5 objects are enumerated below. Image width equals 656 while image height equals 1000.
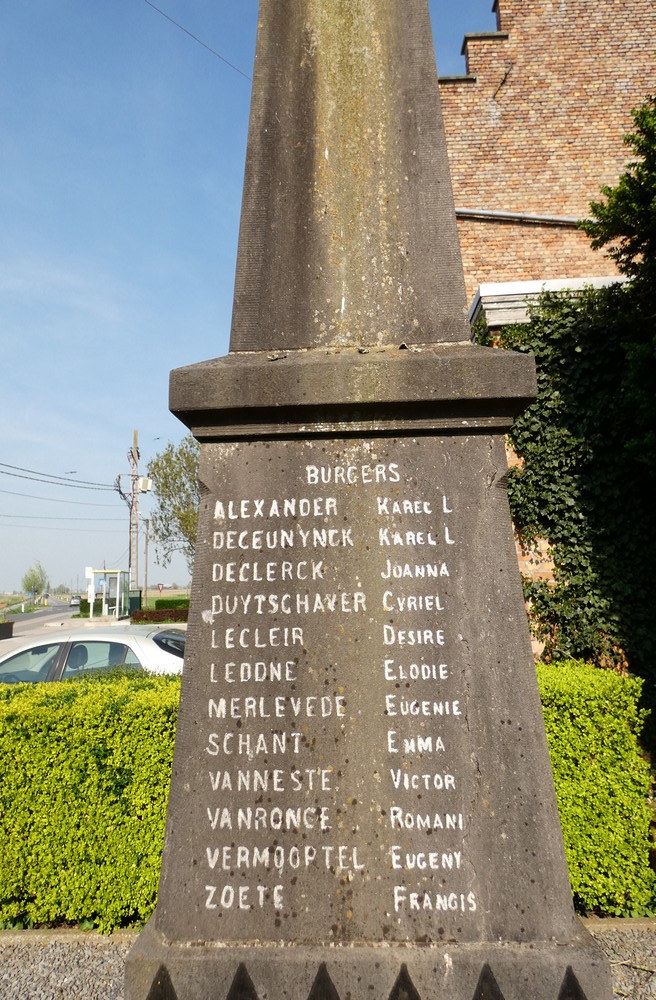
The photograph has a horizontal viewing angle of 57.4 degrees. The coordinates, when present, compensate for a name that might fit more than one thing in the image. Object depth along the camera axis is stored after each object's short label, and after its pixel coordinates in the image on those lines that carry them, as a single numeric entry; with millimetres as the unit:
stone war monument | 1822
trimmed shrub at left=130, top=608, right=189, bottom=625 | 25875
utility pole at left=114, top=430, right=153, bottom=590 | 35616
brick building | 11180
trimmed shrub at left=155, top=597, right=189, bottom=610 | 32625
